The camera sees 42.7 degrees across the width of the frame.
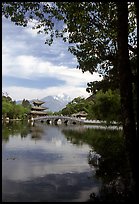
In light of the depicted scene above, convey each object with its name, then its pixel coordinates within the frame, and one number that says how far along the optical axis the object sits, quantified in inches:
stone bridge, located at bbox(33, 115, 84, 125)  1761.8
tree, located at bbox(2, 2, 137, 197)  109.9
